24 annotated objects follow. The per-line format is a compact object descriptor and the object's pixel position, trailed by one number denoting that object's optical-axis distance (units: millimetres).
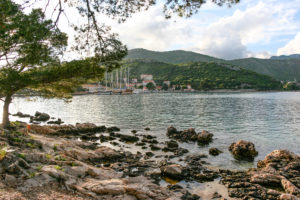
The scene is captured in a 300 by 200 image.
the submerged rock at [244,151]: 19531
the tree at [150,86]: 167375
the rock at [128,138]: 25438
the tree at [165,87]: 170625
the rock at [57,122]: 38506
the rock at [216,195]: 11633
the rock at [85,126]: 31212
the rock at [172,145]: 22177
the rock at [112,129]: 31488
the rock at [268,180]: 11664
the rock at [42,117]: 42344
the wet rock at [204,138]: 24881
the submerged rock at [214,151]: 20433
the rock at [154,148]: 21570
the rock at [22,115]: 46031
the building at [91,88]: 153025
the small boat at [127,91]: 146125
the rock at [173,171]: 13992
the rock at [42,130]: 24656
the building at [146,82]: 179275
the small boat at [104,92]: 144500
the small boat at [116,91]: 146750
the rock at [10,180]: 7823
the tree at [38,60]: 9562
